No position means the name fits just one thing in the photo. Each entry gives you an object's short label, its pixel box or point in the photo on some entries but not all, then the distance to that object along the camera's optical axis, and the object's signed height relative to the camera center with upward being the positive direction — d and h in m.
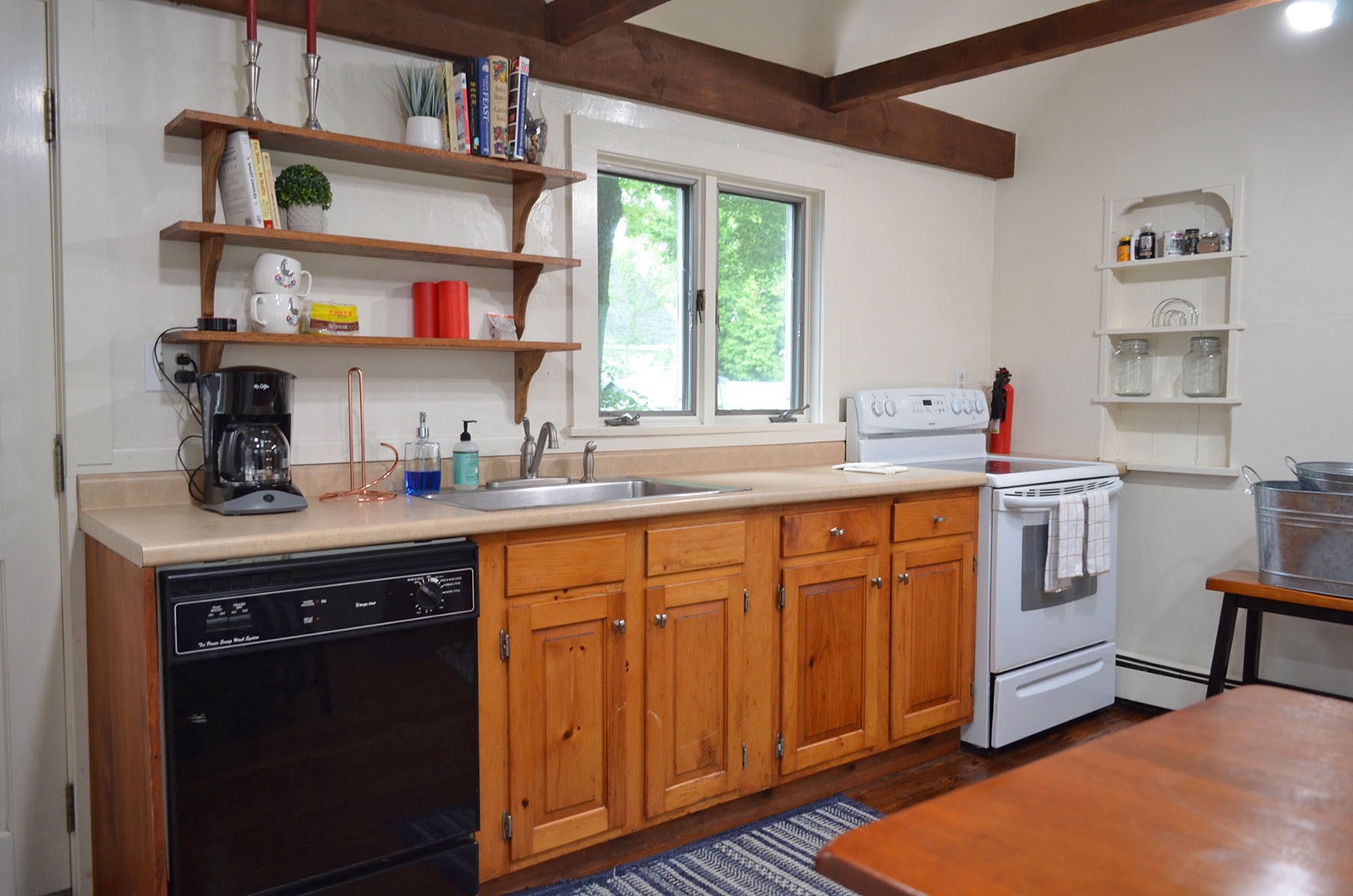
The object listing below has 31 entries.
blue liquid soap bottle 2.54 -0.20
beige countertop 1.72 -0.27
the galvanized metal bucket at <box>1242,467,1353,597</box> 2.86 -0.43
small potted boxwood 2.26 +0.45
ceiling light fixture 2.71 +1.08
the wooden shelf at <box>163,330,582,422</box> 2.14 +0.11
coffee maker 2.06 -0.12
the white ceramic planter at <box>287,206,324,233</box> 2.28 +0.40
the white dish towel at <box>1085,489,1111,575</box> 3.31 -0.47
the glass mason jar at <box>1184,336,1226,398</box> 3.58 +0.10
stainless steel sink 2.59 -0.29
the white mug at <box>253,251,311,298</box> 2.23 +0.27
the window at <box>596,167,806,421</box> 3.16 +0.33
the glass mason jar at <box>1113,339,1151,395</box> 3.81 +0.11
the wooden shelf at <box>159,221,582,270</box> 2.11 +0.35
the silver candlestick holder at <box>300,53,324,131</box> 2.28 +0.72
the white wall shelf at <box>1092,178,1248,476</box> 3.54 +0.26
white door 2.10 -0.24
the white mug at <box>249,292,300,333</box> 2.21 +0.17
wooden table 0.76 -0.38
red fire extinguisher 4.12 -0.09
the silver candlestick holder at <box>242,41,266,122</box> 2.19 +0.72
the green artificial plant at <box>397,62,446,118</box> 2.47 +0.76
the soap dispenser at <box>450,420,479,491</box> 2.63 -0.21
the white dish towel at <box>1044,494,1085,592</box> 3.22 -0.50
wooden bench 2.95 -0.67
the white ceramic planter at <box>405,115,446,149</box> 2.45 +0.65
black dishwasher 1.71 -0.63
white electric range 3.15 -0.67
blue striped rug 2.35 -1.21
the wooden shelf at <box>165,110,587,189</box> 2.14 +0.59
